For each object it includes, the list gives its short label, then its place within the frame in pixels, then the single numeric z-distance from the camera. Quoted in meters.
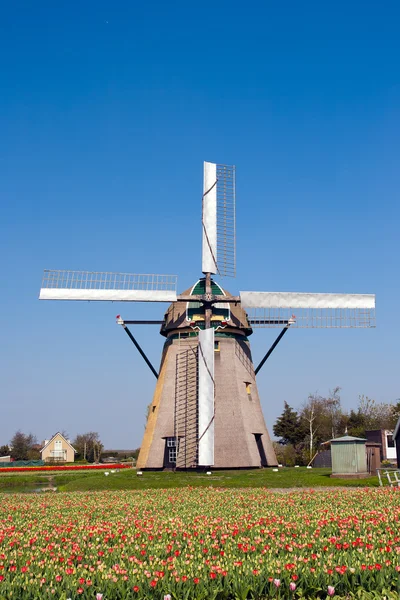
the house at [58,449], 91.25
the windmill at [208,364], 34.44
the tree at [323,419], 73.00
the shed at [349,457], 30.48
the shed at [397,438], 30.84
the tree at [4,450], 106.95
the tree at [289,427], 69.94
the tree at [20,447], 101.56
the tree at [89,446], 99.81
